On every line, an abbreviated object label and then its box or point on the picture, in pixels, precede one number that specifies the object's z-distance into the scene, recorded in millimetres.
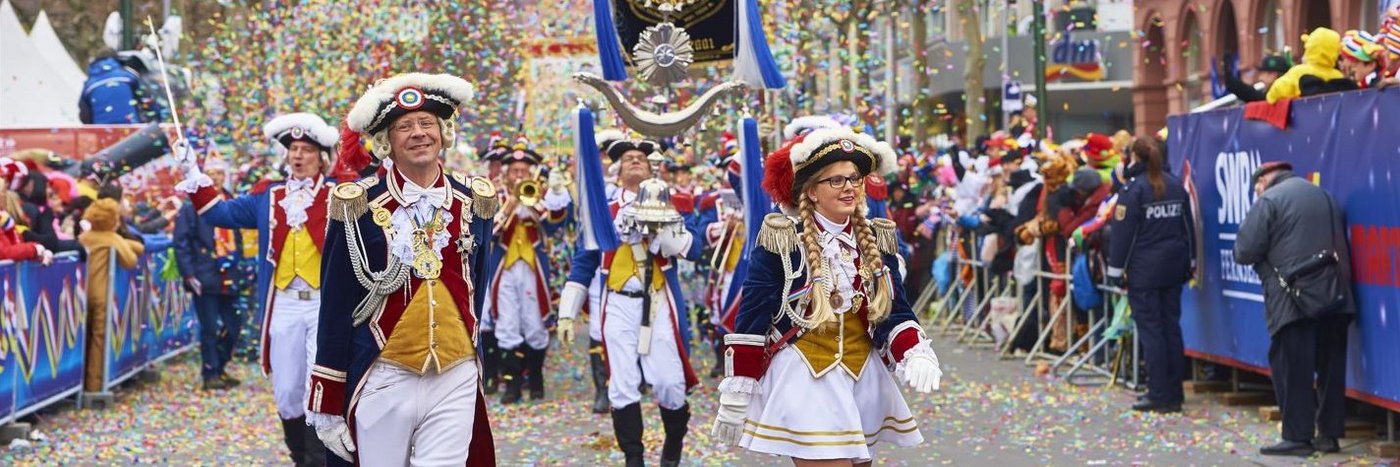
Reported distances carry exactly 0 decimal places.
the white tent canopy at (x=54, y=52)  25766
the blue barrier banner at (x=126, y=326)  14773
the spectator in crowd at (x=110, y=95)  20281
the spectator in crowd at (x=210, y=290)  15930
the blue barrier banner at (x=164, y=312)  16578
